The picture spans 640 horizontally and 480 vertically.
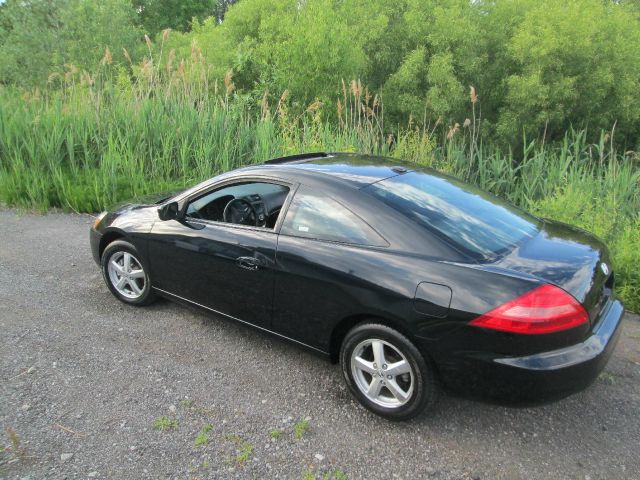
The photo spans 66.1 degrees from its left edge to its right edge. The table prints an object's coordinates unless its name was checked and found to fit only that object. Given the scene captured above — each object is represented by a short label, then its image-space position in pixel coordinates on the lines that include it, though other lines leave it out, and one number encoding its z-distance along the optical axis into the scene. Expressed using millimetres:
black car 2449
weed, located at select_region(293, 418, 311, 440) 2788
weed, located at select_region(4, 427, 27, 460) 2613
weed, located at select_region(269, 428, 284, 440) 2775
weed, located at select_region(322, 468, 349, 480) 2490
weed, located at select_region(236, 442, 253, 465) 2598
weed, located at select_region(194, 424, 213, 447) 2715
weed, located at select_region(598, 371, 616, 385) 3280
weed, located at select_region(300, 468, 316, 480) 2490
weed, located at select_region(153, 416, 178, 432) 2831
